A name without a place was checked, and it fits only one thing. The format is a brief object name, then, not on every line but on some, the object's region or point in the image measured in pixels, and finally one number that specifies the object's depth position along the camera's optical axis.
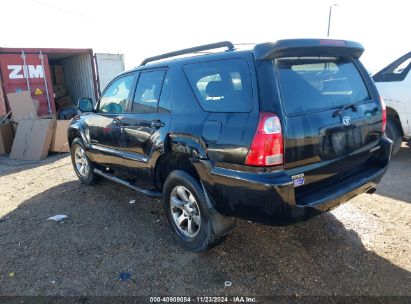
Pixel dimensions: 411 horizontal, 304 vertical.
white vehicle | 5.83
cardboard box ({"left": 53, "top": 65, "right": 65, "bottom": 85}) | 13.19
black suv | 2.64
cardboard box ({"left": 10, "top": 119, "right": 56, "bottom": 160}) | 8.43
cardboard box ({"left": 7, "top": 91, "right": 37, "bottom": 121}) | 9.66
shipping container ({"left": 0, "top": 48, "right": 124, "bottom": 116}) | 10.09
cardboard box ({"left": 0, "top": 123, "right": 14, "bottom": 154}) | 9.10
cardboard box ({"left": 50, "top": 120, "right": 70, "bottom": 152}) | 8.61
